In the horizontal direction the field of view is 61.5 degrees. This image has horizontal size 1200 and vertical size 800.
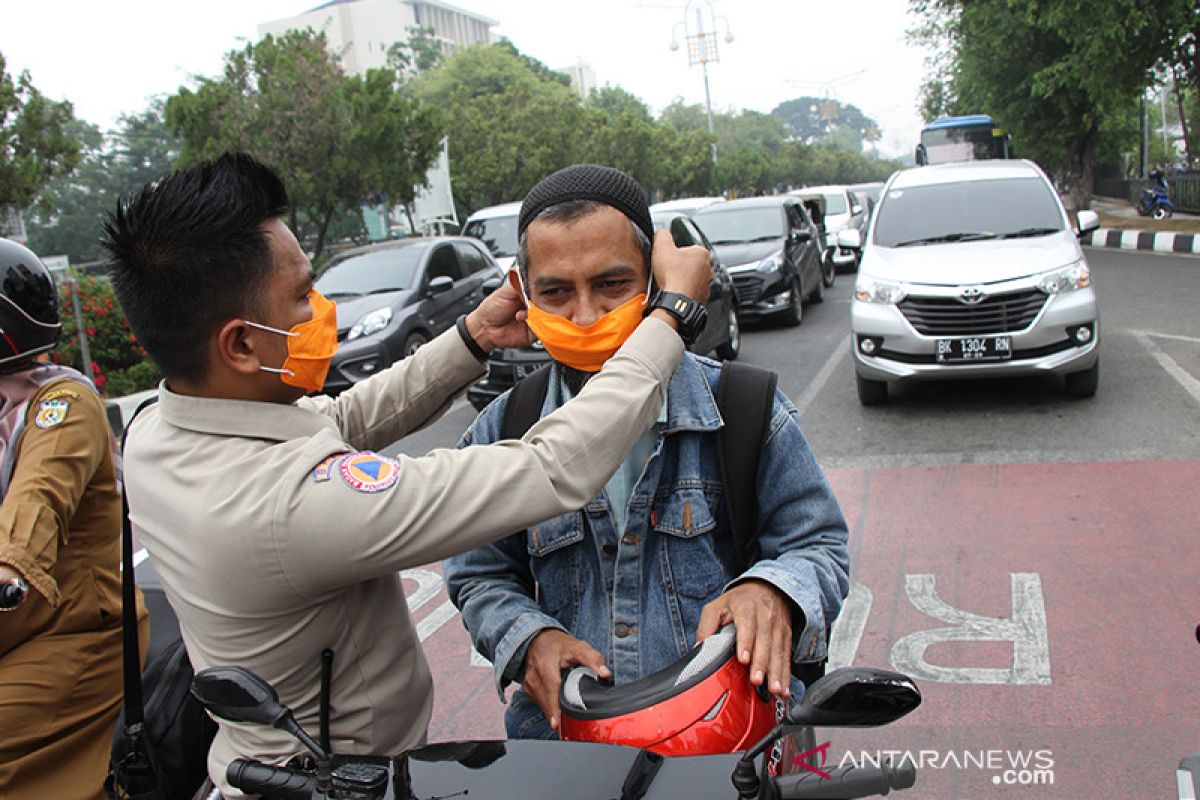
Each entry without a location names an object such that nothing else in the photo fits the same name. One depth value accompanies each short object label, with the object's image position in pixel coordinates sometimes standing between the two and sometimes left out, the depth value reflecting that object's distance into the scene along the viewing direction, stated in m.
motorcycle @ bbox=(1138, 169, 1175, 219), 26.17
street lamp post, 48.53
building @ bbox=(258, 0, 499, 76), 117.75
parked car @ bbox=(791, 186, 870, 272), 20.72
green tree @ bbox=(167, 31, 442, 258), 17.31
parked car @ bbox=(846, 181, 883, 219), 26.33
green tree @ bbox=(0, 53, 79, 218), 12.09
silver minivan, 7.23
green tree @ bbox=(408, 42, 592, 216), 27.34
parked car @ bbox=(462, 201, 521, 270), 15.42
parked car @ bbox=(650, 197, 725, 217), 16.57
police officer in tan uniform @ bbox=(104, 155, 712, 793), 1.49
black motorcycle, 1.26
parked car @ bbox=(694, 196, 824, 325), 12.75
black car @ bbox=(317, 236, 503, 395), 10.10
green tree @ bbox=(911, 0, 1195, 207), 18.55
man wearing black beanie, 1.83
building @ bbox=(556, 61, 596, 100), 137.01
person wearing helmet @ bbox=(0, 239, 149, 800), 2.03
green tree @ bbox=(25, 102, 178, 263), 51.94
